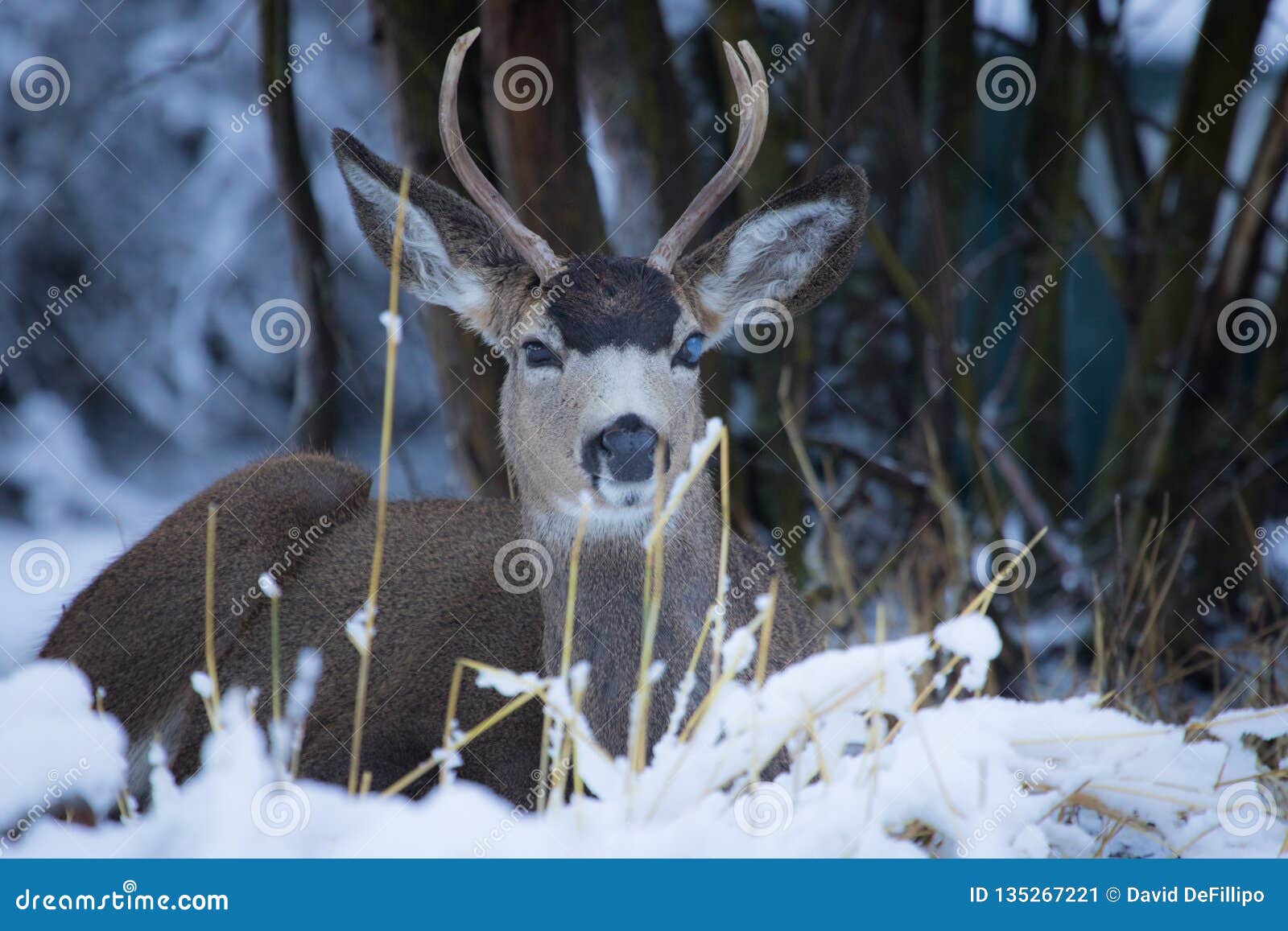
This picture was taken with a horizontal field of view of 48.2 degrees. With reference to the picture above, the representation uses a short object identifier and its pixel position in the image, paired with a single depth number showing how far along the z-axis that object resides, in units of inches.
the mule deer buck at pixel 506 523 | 163.6
